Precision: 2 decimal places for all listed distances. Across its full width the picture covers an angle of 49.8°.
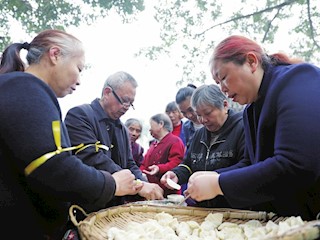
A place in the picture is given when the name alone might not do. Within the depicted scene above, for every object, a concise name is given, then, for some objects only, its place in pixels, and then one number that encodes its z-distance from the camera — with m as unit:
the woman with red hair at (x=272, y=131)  0.94
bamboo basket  1.00
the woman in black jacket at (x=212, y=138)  1.73
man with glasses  1.68
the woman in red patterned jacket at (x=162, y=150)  2.56
